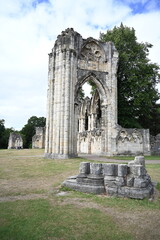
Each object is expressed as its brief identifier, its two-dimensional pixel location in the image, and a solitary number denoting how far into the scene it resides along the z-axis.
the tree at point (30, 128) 59.16
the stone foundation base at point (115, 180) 4.60
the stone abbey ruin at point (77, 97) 14.76
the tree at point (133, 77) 20.30
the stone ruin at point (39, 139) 35.50
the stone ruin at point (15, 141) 36.94
